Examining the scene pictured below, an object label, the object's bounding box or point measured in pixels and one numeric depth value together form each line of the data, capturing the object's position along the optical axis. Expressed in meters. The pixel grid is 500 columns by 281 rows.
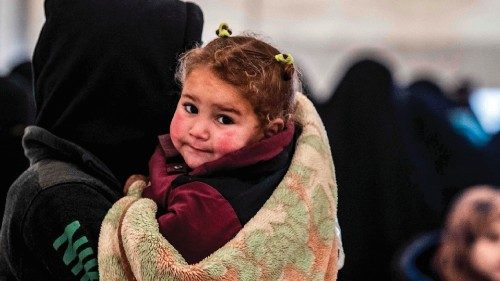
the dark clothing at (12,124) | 3.34
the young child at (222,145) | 2.46
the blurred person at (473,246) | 3.77
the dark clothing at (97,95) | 2.59
